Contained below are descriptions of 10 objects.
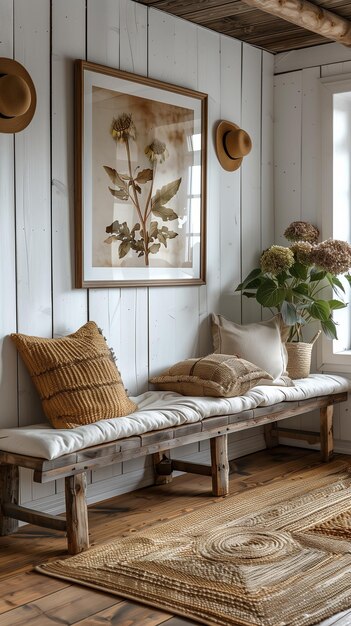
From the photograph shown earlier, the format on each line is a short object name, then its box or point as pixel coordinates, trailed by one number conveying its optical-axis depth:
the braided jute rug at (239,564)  2.70
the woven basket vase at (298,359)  4.73
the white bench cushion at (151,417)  3.16
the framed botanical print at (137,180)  3.84
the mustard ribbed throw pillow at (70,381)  3.44
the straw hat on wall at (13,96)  3.36
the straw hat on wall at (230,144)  4.68
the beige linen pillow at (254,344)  4.52
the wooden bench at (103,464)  3.19
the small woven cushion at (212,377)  3.98
